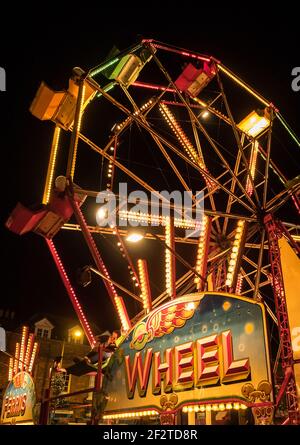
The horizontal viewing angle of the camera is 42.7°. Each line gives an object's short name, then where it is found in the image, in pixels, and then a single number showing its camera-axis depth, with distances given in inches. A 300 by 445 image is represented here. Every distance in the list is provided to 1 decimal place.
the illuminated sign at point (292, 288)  266.5
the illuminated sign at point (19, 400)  471.8
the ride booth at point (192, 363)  228.2
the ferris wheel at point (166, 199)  328.5
